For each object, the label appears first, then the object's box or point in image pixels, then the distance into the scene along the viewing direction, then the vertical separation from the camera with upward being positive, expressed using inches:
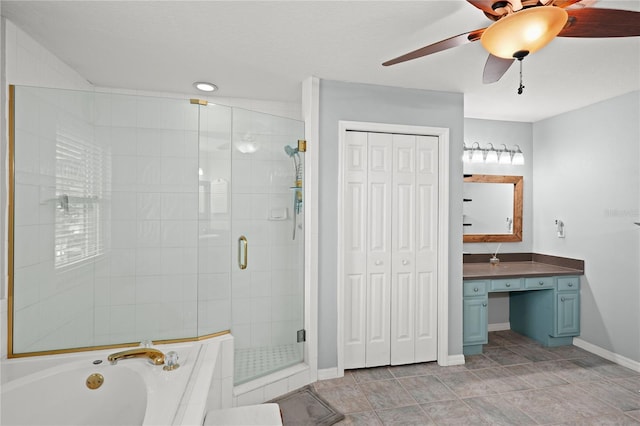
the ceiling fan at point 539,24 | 50.8 +29.4
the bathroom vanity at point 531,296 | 133.8 -33.5
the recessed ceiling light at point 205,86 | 121.4 +45.1
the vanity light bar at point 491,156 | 157.0 +26.7
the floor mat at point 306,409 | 91.4 -54.5
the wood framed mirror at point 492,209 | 160.7 +2.5
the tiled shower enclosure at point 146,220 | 83.7 -2.2
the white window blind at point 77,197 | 85.0 +3.6
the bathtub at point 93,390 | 68.0 -36.2
